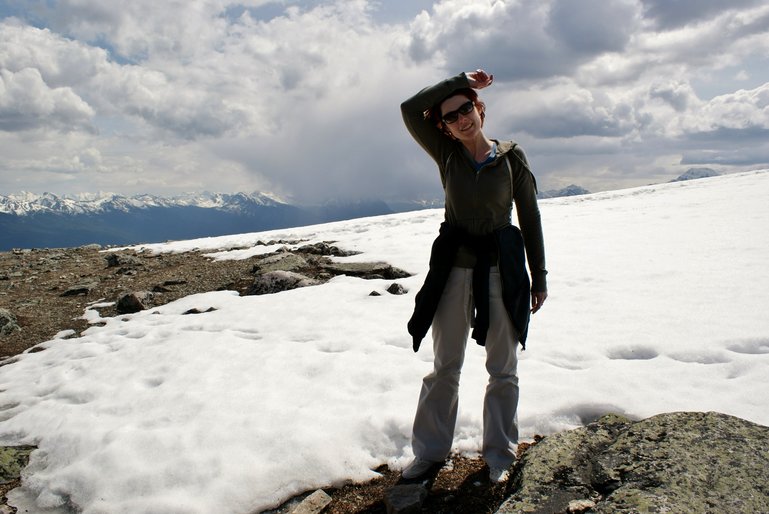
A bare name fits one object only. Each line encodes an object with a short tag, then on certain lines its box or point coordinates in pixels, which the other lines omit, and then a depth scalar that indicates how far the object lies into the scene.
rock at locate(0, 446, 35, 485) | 5.01
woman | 3.96
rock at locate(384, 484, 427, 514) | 3.93
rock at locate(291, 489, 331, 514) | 4.19
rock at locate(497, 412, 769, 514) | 2.82
